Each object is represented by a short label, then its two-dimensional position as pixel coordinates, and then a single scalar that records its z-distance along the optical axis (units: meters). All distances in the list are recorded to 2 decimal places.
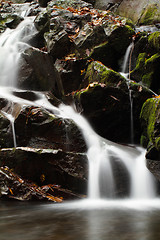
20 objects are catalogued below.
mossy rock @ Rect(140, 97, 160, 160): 4.71
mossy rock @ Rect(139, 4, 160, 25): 9.57
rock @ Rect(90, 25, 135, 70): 7.57
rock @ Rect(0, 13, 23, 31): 11.67
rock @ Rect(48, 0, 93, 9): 10.74
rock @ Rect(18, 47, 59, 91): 8.37
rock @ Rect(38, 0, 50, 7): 13.63
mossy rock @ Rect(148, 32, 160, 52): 6.86
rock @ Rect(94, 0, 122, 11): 12.21
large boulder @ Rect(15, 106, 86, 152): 5.15
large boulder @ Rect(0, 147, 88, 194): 4.45
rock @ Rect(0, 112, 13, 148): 5.13
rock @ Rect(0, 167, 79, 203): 4.07
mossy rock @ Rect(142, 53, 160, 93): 6.72
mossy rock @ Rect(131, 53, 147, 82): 7.15
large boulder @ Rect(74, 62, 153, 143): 6.05
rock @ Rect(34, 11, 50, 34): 10.05
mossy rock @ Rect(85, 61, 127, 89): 6.05
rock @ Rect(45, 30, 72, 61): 8.12
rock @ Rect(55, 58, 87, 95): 7.55
